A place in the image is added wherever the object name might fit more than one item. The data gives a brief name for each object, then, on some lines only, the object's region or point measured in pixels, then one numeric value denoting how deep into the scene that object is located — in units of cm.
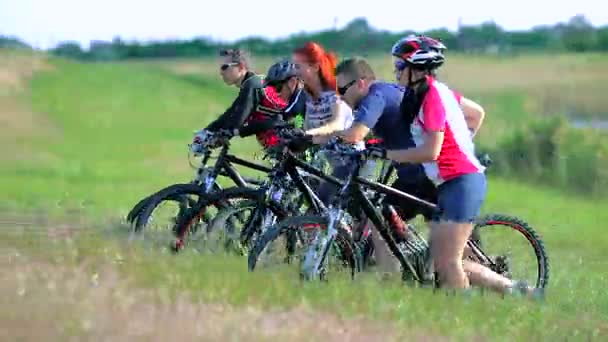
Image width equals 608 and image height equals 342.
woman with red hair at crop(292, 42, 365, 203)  2055
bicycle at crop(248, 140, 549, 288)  1786
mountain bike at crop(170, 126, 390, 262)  1970
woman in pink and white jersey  1773
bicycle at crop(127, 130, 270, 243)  2166
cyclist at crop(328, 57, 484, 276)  1889
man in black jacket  2236
